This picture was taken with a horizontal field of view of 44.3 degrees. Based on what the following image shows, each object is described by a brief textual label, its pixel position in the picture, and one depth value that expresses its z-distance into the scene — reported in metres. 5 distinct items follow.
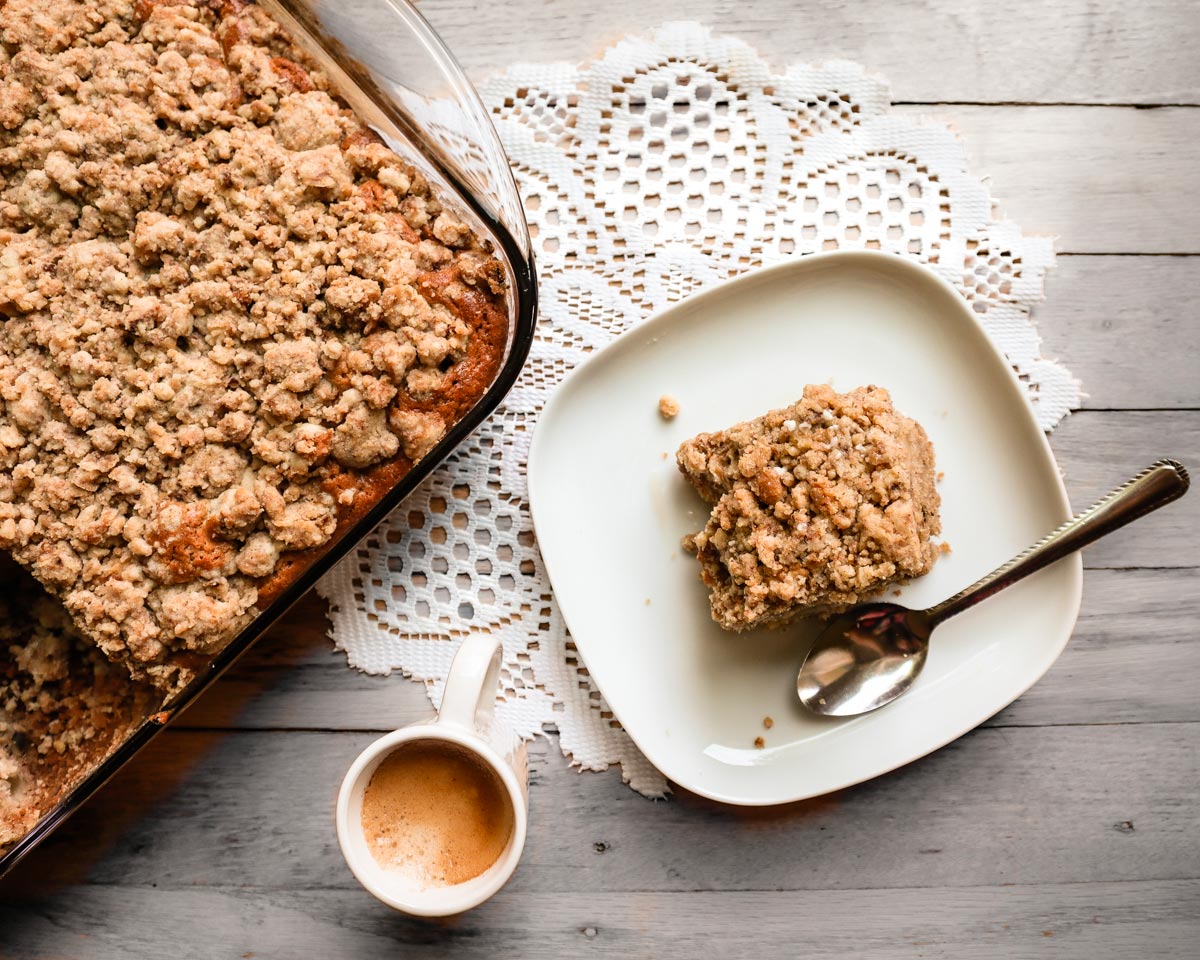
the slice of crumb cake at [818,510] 0.48
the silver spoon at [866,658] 0.51
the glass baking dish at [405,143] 0.46
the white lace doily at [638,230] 0.53
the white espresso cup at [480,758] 0.48
